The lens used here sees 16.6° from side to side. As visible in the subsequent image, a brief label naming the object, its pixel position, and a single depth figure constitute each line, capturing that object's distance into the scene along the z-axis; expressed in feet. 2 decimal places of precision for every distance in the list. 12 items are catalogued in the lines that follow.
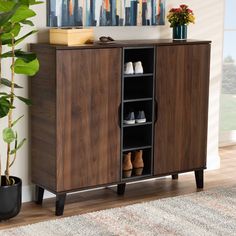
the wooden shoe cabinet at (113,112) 15.64
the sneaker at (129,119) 16.81
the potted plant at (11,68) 14.22
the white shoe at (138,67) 16.73
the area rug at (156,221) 14.77
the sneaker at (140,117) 17.00
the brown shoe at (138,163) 17.29
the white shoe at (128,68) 16.54
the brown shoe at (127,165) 17.07
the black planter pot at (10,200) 15.16
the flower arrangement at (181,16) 17.92
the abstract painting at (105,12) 16.69
